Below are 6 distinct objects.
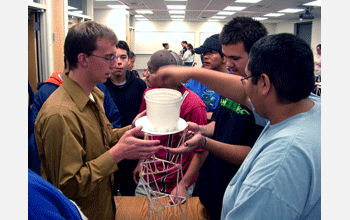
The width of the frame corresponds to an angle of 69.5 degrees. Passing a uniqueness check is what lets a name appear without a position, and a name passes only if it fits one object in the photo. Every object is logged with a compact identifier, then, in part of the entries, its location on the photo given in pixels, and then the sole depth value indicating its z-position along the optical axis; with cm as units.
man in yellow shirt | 116
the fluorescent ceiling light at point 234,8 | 1045
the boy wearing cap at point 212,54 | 251
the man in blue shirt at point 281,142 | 70
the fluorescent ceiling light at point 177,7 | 1072
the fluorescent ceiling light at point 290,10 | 1091
